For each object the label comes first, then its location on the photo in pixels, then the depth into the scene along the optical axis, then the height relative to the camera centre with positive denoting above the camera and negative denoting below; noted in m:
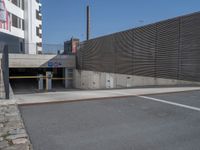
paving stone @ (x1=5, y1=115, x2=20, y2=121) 4.47 -1.01
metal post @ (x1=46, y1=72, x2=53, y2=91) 22.93 -1.00
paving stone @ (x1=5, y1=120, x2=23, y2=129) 4.00 -1.05
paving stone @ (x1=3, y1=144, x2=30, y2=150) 3.06 -1.12
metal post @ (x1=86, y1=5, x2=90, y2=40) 33.20 +8.44
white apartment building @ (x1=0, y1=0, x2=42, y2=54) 26.35 +6.44
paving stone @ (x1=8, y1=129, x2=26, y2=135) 3.67 -1.07
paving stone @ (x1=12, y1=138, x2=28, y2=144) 3.28 -1.11
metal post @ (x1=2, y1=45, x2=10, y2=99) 6.33 -0.03
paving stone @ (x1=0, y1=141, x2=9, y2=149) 3.13 -1.11
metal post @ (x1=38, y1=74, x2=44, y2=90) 23.64 -1.37
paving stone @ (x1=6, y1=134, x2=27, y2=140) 3.43 -1.09
